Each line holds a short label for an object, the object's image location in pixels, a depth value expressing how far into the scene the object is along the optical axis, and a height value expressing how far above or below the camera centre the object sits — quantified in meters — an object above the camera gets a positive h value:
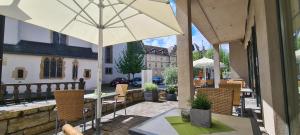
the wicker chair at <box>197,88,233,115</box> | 1.82 -0.34
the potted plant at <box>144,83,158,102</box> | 5.69 -0.77
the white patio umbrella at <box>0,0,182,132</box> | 2.02 +0.95
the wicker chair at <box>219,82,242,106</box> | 3.08 -0.41
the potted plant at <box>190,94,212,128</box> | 1.09 -0.30
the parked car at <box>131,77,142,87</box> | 17.06 -0.98
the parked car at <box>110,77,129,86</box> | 16.54 -0.81
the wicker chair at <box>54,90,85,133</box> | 2.22 -0.48
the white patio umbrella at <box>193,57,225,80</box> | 7.44 +0.61
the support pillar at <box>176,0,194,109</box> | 2.96 +0.39
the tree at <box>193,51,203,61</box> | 20.96 +2.94
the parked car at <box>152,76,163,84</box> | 18.52 -0.69
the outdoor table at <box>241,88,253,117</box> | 3.17 -0.55
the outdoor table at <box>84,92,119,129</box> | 2.61 -0.43
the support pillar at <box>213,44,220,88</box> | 7.76 +0.30
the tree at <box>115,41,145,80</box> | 17.62 +1.67
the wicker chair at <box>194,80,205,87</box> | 7.50 -0.51
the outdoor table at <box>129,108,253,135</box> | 1.02 -0.42
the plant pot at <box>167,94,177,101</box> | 5.89 -0.98
